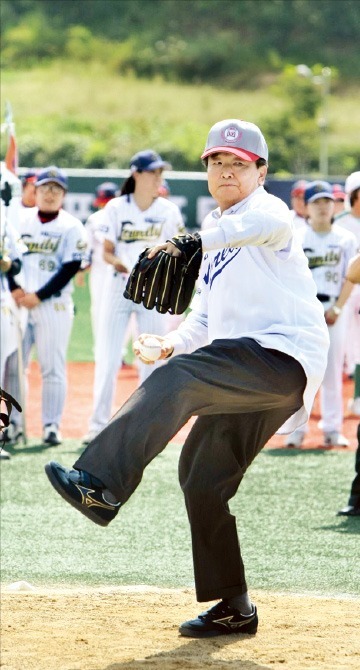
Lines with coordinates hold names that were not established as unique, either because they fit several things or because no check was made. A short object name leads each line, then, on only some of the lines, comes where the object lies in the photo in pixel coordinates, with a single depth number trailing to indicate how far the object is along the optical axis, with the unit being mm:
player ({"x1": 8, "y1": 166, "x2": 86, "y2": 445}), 19812
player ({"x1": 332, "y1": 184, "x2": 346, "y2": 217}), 28469
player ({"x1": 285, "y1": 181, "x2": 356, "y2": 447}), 19578
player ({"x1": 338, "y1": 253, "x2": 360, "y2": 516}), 14477
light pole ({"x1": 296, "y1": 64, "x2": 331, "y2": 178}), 97125
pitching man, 8227
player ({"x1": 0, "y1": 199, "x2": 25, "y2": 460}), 18250
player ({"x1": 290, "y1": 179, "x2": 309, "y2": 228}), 25917
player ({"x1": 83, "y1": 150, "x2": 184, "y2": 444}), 19594
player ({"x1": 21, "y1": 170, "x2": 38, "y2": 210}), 24047
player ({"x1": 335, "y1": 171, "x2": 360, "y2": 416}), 18469
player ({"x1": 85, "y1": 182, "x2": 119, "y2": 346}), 24969
